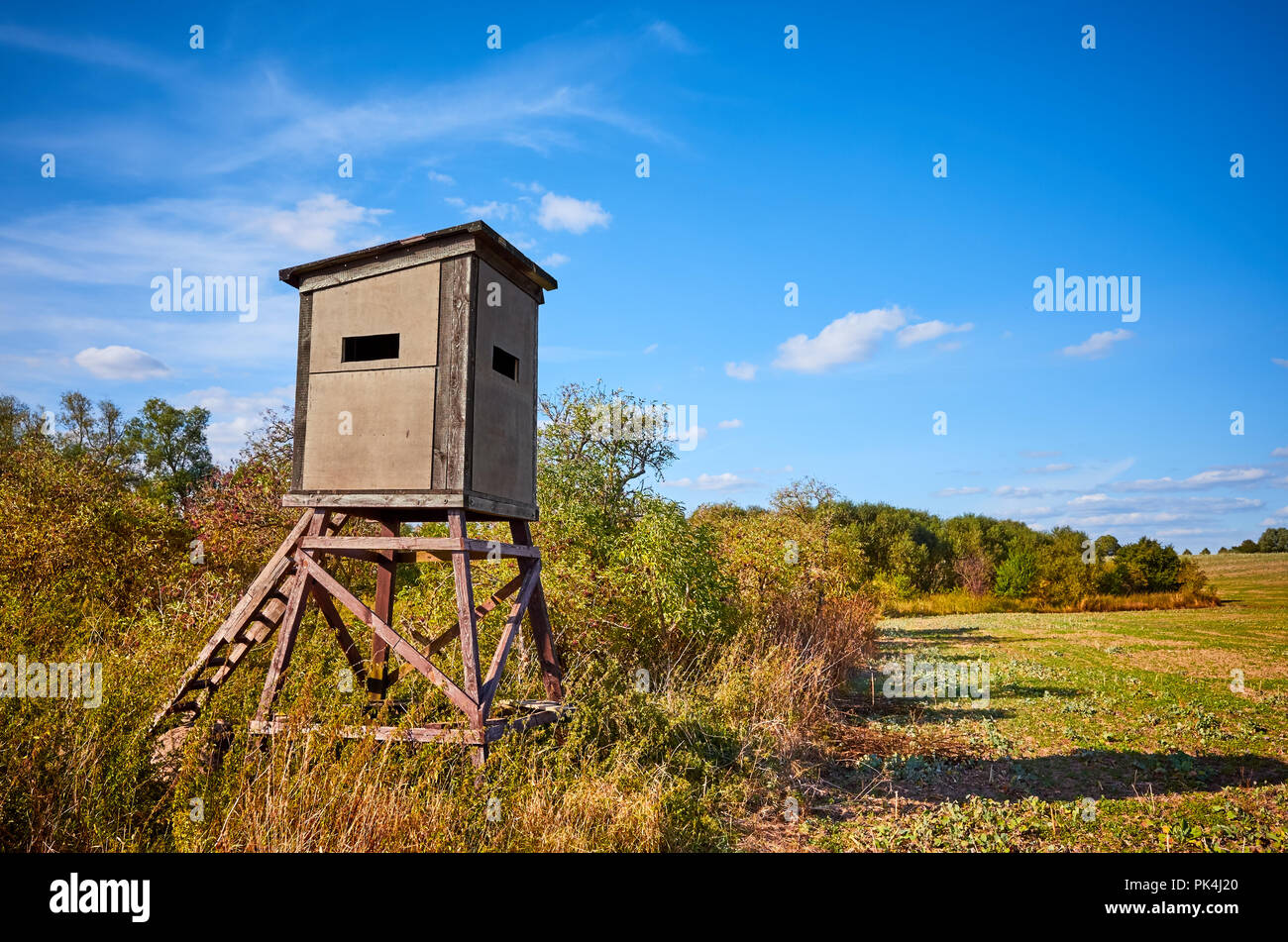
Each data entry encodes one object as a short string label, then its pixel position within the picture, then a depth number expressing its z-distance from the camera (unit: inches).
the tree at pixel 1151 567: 1533.0
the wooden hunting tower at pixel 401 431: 291.4
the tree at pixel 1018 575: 1636.3
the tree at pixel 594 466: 447.2
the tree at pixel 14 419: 1223.9
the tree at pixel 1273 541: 1815.9
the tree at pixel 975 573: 1729.8
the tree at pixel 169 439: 1460.4
